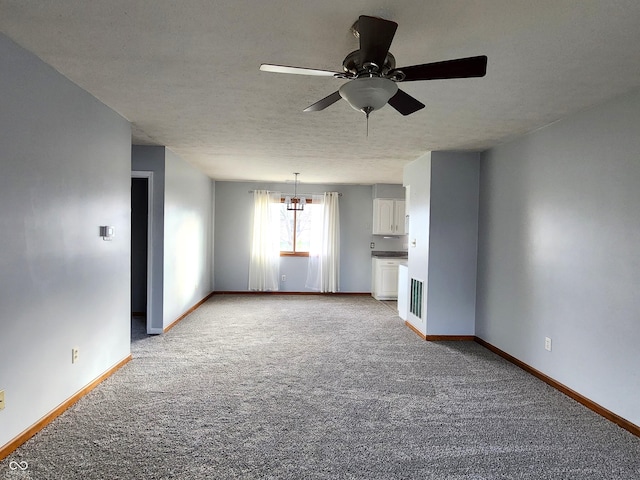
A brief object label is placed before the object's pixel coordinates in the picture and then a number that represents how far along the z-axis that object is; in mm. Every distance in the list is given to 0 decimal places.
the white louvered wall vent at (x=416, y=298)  4738
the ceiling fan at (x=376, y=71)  1623
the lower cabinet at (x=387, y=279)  7113
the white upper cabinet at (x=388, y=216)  7305
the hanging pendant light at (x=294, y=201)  6984
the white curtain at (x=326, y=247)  7383
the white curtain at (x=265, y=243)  7277
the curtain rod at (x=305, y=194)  7500
